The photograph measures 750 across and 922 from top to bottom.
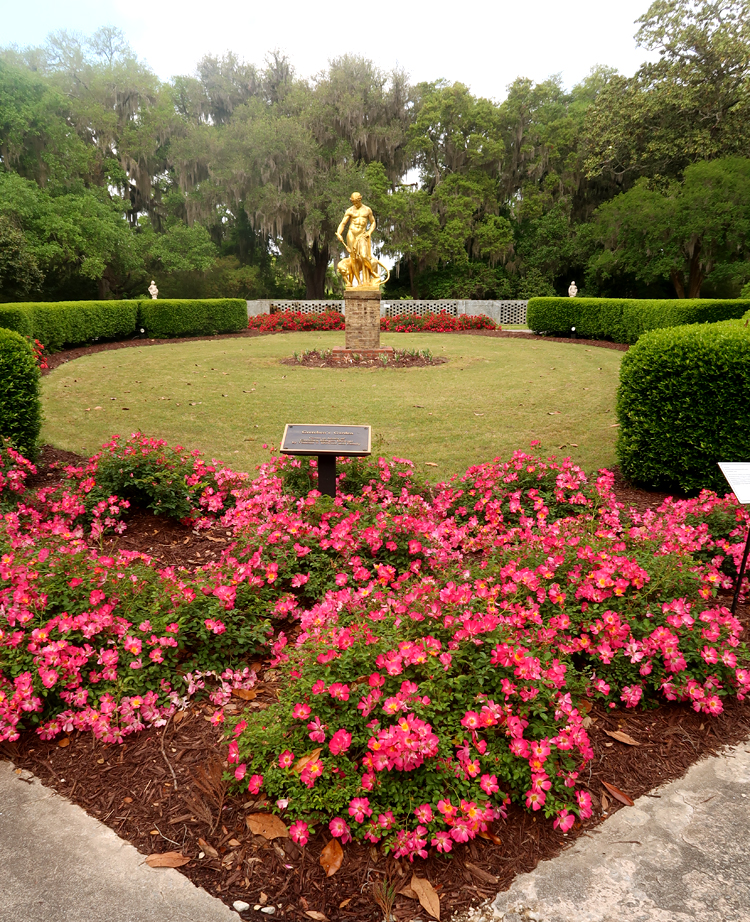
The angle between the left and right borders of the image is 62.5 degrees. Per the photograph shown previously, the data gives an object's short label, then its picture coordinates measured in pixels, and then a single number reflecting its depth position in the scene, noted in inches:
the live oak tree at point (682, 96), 824.9
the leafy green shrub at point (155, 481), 173.5
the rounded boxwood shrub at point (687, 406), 186.1
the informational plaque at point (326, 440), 151.2
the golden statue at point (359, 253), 558.9
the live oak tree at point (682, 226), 807.7
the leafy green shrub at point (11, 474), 177.5
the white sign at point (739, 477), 114.3
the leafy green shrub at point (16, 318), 477.4
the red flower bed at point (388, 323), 856.9
